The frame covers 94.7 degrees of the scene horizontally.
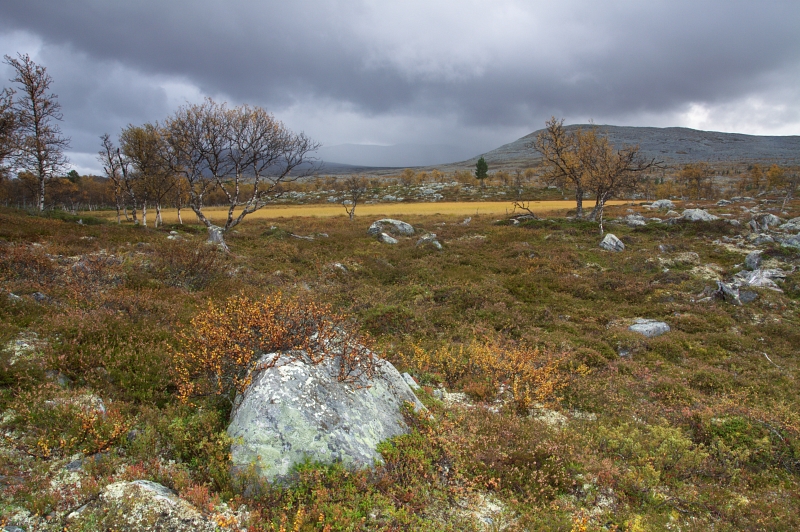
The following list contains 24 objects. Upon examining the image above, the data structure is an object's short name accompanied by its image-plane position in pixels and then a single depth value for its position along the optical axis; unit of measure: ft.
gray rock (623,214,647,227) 123.48
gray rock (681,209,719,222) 111.06
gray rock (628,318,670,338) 45.57
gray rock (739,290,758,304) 54.60
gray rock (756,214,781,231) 108.90
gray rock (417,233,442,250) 93.90
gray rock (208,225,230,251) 78.59
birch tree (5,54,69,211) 104.05
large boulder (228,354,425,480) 17.19
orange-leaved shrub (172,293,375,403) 21.79
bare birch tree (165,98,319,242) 86.74
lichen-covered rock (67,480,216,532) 13.38
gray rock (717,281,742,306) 53.62
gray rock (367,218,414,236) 118.21
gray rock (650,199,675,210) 201.25
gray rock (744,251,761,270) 70.28
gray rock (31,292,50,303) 32.40
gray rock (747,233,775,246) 86.02
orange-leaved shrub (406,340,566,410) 30.22
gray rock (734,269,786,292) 60.64
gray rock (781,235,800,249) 77.51
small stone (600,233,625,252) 90.08
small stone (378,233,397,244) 103.63
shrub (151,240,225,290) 48.32
